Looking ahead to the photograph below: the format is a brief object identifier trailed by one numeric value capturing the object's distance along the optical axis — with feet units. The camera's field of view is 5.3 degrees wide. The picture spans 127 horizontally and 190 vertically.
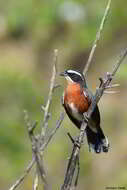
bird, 31.01
